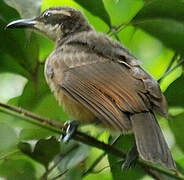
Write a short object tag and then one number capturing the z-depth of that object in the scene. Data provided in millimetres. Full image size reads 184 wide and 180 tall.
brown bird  5375
